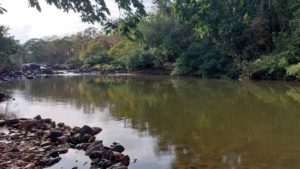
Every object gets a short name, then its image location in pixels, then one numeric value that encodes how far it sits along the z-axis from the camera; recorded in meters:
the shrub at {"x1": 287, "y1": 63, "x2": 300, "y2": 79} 17.03
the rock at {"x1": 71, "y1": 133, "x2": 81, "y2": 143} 6.72
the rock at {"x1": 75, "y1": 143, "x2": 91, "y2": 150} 6.33
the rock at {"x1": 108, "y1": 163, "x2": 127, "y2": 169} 5.03
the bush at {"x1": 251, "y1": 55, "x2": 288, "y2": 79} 18.67
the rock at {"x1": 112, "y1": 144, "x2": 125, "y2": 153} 6.10
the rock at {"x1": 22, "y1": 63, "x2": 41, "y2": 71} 33.72
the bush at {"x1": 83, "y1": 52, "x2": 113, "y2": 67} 35.34
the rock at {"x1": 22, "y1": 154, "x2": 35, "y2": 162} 5.59
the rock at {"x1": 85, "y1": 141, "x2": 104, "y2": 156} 5.94
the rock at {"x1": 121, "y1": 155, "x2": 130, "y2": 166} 5.47
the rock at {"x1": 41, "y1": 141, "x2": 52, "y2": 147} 6.47
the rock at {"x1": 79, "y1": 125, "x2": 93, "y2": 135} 7.17
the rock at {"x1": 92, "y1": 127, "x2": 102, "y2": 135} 7.42
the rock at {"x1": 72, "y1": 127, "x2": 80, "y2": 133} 7.19
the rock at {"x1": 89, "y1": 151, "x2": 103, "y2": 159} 5.74
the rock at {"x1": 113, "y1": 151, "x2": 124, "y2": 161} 5.56
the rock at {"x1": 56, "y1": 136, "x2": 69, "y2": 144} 6.69
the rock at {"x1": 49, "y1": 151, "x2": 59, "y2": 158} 5.95
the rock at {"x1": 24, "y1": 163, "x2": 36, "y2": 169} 5.25
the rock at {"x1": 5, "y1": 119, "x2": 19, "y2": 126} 8.39
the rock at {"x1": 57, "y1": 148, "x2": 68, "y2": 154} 6.13
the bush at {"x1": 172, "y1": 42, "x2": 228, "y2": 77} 22.71
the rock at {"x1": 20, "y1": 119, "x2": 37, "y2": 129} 7.94
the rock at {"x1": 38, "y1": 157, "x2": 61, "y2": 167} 5.51
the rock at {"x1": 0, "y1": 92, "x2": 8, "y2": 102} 13.25
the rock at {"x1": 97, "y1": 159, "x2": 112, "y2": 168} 5.29
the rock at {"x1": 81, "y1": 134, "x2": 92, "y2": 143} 6.73
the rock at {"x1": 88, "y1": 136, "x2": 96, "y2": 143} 6.63
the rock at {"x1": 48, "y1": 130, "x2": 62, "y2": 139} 6.88
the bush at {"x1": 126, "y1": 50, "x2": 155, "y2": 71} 27.67
